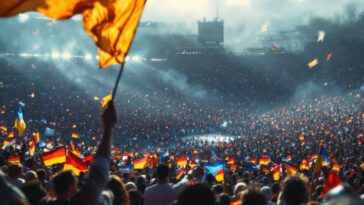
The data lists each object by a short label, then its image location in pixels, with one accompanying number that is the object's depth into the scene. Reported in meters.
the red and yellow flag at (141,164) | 14.41
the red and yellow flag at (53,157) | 11.58
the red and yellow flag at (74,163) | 9.84
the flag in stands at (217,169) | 11.05
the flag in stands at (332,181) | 6.38
